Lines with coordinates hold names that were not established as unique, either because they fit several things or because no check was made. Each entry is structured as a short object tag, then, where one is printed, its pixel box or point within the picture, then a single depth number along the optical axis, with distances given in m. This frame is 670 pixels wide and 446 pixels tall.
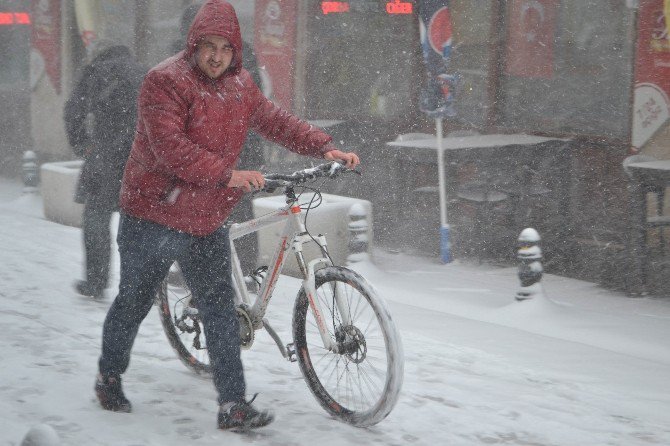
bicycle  8.83
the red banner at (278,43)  23.62
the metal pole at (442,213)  17.55
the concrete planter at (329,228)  17.03
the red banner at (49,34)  31.06
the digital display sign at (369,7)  21.80
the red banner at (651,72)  16.39
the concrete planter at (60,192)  21.67
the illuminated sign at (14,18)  33.81
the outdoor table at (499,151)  18.09
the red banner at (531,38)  18.98
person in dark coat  13.61
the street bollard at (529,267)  14.37
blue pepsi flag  17.61
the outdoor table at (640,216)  15.30
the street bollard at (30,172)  25.69
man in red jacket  8.38
